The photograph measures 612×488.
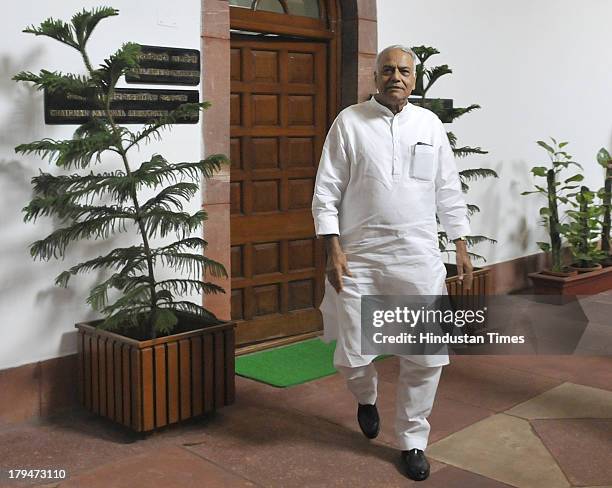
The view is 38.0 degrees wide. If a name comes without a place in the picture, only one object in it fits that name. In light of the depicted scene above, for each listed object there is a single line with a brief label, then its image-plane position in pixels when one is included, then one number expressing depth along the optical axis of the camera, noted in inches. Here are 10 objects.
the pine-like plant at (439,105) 214.8
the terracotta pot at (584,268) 281.3
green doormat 190.4
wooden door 207.3
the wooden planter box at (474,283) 219.8
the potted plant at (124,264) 149.3
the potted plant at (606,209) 300.7
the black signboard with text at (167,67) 172.6
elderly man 140.6
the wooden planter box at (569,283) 267.9
